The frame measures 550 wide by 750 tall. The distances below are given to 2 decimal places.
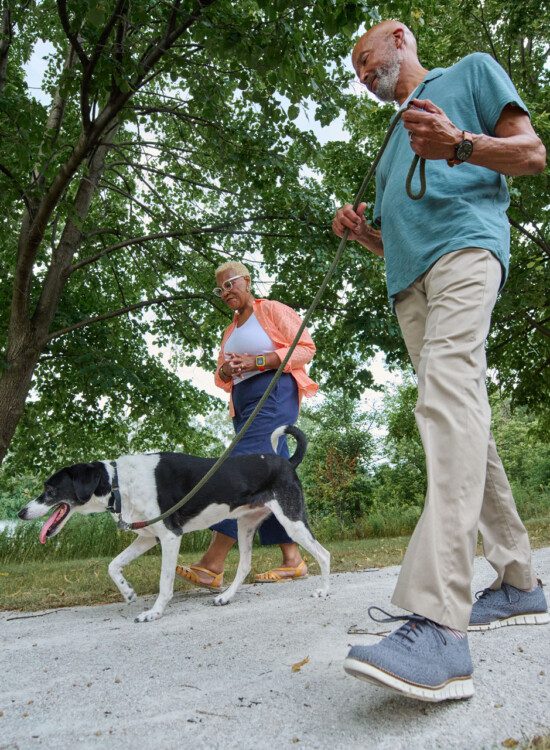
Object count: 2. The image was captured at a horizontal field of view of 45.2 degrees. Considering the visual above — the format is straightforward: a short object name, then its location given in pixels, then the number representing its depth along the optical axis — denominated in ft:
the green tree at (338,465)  60.59
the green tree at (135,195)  20.47
